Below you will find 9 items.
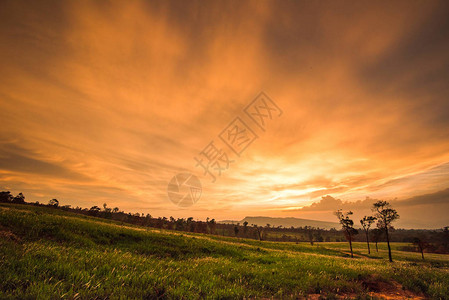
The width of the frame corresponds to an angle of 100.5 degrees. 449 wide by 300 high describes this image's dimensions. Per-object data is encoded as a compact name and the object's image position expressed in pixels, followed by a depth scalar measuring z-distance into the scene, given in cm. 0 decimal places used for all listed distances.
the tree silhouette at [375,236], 8129
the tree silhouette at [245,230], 19025
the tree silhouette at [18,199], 11508
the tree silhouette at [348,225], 6272
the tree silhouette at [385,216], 4748
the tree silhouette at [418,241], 7271
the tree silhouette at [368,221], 5543
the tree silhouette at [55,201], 13944
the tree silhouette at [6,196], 9879
